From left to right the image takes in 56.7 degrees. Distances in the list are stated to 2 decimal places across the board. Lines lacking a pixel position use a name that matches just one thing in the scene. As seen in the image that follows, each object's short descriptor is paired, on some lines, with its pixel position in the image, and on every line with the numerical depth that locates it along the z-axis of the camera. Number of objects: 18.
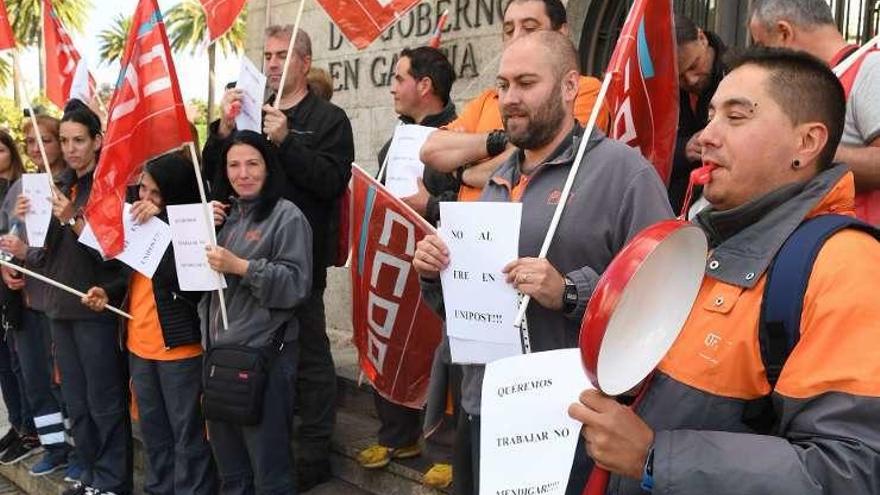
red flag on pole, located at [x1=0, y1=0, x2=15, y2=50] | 4.87
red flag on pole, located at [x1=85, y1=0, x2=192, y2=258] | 3.76
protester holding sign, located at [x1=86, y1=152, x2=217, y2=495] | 4.06
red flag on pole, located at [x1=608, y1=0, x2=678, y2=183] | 2.54
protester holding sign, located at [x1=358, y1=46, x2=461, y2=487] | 3.96
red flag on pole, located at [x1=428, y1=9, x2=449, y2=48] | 4.99
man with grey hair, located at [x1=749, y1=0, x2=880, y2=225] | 2.34
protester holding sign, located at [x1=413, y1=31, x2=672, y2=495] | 2.15
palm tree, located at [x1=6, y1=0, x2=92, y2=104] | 38.06
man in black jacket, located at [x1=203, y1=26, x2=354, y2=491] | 4.28
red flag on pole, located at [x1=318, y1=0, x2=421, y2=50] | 4.20
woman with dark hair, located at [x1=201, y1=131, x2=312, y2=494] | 3.68
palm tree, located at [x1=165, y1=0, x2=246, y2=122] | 50.77
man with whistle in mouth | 1.30
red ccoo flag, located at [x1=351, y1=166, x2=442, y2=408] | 3.31
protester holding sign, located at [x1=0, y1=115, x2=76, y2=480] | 5.18
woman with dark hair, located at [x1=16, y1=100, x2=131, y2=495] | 4.45
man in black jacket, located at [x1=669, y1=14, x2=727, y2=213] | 3.27
